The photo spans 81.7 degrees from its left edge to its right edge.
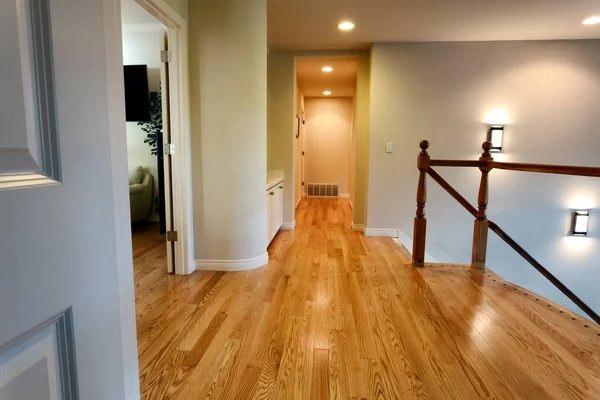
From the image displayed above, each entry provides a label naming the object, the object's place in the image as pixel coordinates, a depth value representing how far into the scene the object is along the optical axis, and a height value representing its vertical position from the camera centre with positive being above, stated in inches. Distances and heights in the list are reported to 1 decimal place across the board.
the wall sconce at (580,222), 154.9 -31.6
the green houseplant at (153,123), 167.5 +10.3
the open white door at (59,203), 15.4 -3.1
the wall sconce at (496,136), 154.9 +5.8
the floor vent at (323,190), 327.6 -40.5
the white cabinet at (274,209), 139.4 -27.6
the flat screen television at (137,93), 166.7 +24.3
